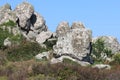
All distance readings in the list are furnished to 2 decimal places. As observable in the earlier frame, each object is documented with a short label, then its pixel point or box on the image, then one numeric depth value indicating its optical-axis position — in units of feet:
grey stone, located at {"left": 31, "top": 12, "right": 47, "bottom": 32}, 174.91
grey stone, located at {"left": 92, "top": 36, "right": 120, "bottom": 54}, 160.12
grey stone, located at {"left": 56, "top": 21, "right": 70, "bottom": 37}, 167.14
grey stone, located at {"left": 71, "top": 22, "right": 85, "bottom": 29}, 168.96
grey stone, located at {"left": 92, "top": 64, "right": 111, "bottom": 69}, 120.51
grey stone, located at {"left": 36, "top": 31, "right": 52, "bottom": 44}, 160.35
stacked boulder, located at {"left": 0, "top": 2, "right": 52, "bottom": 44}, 164.76
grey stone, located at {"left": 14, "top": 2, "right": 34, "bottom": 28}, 168.45
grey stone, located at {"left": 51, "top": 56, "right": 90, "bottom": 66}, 125.57
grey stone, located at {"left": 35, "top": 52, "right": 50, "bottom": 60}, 137.69
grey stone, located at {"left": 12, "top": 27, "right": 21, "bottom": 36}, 160.81
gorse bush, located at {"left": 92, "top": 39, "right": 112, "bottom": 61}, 153.79
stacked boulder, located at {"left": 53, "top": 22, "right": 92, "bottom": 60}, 138.62
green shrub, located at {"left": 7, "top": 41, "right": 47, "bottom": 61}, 139.64
